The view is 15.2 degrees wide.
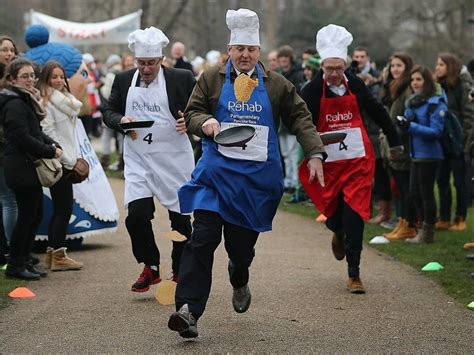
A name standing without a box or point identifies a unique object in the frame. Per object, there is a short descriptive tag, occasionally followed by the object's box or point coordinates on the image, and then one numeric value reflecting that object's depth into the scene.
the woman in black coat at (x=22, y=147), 14.26
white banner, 33.76
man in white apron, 13.31
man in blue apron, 11.06
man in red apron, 14.11
